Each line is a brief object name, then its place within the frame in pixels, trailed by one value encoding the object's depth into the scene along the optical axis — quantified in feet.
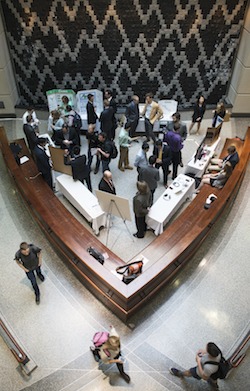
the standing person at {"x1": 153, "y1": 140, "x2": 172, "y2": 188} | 23.43
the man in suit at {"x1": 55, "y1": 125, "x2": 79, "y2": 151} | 25.53
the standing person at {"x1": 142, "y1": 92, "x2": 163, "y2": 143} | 28.04
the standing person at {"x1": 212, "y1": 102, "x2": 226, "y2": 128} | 28.07
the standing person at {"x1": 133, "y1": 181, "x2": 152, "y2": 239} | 19.43
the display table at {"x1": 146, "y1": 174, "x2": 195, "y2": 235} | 21.61
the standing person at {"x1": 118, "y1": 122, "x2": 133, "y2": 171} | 24.79
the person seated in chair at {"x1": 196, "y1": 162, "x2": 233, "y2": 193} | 22.36
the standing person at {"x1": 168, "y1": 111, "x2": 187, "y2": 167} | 24.34
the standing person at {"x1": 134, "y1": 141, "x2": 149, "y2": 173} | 22.48
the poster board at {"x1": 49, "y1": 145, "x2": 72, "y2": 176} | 23.22
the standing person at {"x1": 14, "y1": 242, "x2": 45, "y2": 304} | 16.66
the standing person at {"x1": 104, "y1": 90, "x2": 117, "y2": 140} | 27.81
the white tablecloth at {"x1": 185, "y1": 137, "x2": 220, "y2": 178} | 25.18
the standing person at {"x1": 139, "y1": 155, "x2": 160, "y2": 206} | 21.44
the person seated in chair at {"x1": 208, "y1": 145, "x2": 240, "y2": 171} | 23.01
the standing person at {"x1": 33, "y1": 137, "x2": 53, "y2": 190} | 22.49
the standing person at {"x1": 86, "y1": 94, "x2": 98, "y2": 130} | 27.10
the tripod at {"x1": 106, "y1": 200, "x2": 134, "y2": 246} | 20.00
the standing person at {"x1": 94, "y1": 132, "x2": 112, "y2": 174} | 23.23
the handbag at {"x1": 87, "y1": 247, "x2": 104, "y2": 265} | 18.80
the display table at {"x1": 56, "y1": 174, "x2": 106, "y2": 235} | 21.80
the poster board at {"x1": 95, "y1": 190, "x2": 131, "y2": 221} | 19.47
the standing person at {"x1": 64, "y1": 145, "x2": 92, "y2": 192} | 22.88
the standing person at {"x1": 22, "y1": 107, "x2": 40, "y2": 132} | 26.18
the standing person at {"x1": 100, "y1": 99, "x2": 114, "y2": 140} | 26.37
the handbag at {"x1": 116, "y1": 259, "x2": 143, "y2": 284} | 17.85
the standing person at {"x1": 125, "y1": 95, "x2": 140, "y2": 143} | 27.37
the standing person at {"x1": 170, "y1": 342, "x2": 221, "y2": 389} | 13.29
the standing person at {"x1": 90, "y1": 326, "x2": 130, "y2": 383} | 14.10
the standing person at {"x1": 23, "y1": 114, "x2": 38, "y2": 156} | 24.78
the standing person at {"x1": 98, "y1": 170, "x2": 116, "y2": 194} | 20.56
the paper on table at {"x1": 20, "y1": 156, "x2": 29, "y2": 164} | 25.54
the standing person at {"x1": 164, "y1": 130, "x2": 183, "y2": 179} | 23.91
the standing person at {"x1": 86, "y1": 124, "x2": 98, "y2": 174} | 24.16
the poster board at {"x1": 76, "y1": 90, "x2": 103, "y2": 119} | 30.86
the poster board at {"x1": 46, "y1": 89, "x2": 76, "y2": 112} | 30.71
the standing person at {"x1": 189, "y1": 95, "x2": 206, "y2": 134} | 28.81
